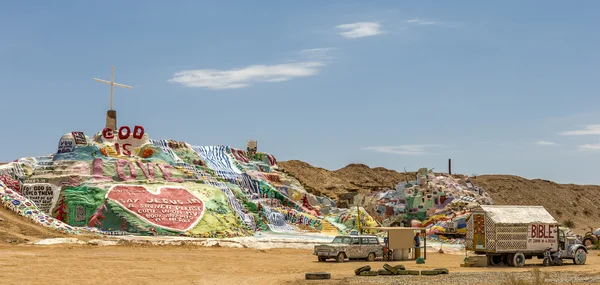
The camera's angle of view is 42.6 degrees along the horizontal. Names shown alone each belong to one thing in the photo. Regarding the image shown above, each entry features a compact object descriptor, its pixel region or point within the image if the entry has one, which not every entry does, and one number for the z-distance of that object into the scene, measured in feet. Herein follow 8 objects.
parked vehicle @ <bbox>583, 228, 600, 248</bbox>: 173.63
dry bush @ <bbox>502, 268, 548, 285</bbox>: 76.07
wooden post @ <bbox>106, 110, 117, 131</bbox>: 203.51
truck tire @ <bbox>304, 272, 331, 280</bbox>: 89.40
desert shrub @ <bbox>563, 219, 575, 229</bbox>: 283.14
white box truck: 113.46
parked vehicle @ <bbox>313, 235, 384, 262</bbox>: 121.60
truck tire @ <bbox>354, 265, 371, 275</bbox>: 95.35
